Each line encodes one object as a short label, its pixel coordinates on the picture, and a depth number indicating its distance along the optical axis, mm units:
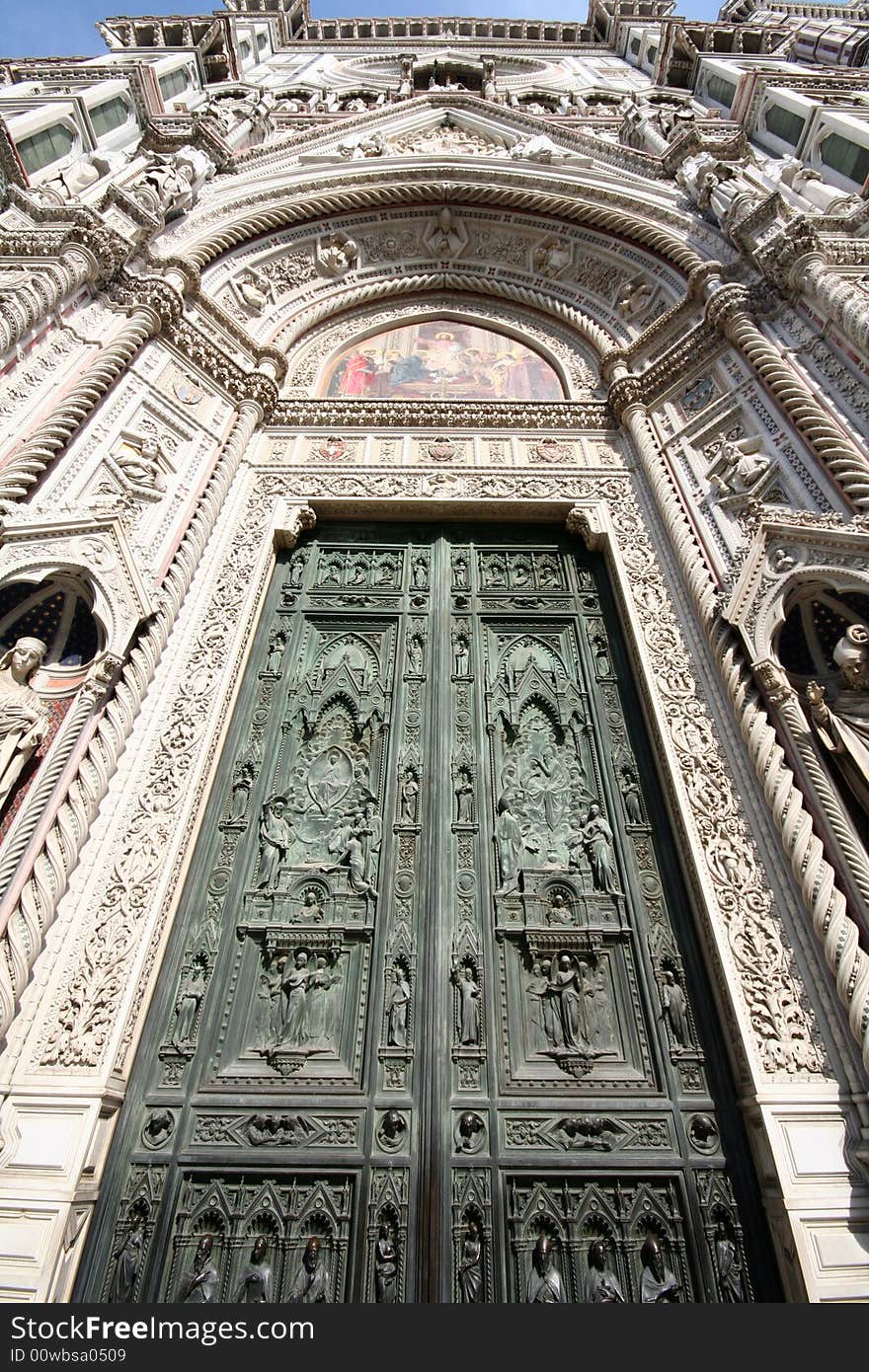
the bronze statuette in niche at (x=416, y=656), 6008
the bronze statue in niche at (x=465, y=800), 5062
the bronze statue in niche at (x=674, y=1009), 4062
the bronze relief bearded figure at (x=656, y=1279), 3266
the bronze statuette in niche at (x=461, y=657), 5975
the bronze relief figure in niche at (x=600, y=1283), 3248
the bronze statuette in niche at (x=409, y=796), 5051
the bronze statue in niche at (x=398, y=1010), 4074
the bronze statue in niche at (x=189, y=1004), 4066
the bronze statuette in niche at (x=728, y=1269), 3229
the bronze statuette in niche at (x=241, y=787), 5066
